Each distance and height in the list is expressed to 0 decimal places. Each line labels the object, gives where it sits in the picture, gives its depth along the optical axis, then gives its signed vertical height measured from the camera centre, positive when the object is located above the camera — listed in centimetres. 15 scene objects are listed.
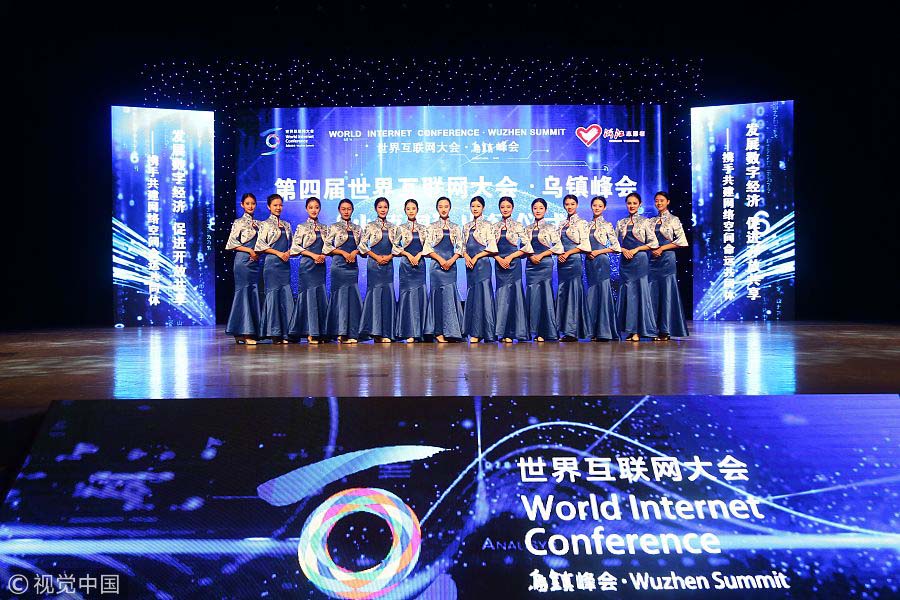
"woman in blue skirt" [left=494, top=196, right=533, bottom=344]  706 +7
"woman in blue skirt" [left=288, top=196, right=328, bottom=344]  707 +7
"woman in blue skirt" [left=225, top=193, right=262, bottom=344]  678 +16
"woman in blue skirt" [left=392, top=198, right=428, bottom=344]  710 +10
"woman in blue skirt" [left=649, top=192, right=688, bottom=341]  693 +13
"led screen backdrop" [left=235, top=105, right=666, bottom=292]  905 +169
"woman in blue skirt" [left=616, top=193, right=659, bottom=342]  695 +11
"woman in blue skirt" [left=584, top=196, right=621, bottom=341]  711 +5
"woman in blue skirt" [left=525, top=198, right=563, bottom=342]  707 +11
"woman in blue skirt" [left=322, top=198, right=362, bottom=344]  711 +12
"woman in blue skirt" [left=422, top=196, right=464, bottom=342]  706 +12
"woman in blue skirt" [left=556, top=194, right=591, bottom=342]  708 +5
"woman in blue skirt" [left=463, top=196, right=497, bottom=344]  704 +8
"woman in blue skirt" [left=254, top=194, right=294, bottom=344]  682 +21
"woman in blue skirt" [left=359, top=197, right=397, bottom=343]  709 +12
